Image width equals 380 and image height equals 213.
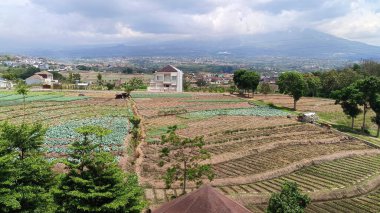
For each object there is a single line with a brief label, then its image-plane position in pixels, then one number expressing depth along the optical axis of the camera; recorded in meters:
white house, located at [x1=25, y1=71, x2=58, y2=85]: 91.99
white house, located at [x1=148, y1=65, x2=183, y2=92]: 82.75
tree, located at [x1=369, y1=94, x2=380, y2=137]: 40.05
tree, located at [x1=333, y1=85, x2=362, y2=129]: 42.12
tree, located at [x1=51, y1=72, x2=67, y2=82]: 111.43
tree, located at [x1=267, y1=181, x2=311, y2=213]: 15.21
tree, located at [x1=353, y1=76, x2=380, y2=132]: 41.06
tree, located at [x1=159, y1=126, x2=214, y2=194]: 20.23
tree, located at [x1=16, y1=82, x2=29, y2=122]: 35.27
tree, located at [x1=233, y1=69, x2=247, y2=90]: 69.62
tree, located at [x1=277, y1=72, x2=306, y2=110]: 54.97
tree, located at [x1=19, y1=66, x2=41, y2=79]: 109.94
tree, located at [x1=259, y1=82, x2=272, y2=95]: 73.50
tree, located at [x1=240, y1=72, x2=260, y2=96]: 67.25
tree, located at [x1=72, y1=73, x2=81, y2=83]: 103.65
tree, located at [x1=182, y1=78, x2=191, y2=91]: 88.31
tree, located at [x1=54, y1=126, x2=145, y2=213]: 13.30
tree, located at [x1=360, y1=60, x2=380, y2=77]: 85.67
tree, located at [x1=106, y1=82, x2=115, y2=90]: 79.37
